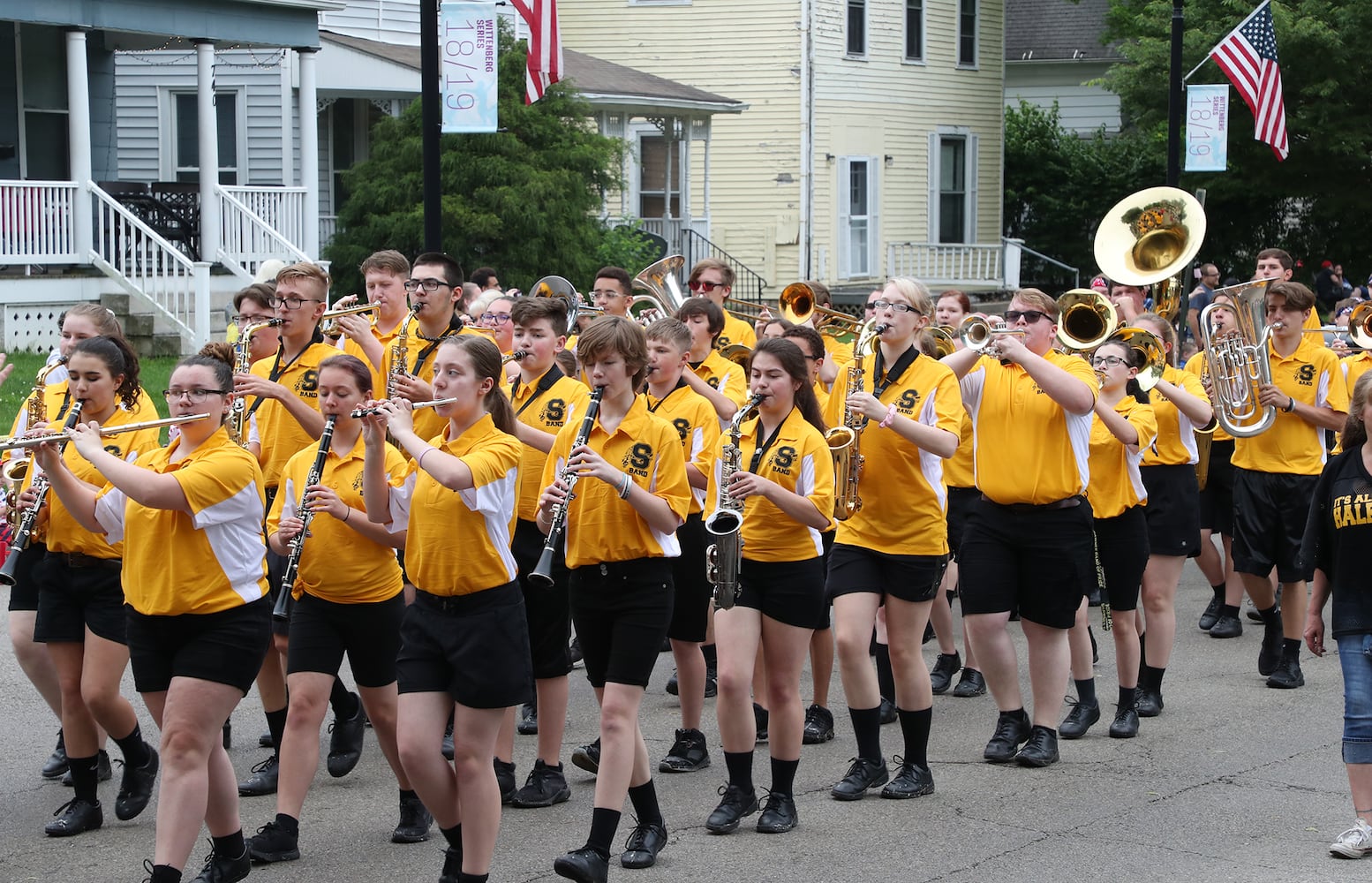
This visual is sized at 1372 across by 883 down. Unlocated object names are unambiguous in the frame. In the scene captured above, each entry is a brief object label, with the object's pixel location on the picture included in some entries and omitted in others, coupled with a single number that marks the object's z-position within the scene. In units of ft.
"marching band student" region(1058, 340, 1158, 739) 52.13
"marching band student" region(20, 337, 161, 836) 41.52
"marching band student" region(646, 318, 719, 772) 46.52
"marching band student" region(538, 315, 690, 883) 37.64
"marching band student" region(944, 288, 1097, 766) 47.38
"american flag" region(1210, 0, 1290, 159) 128.11
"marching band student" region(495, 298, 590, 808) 43.93
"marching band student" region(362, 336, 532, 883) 35.00
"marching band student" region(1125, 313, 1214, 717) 55.07
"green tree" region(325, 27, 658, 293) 127.91
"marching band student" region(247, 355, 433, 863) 39.36
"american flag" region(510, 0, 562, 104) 92.78
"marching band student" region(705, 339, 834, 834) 41.42
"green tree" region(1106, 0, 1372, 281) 184.04
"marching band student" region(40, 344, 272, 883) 34.82
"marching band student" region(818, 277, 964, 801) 44.29
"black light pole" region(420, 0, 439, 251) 73.70
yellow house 187.90
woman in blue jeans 39.72
